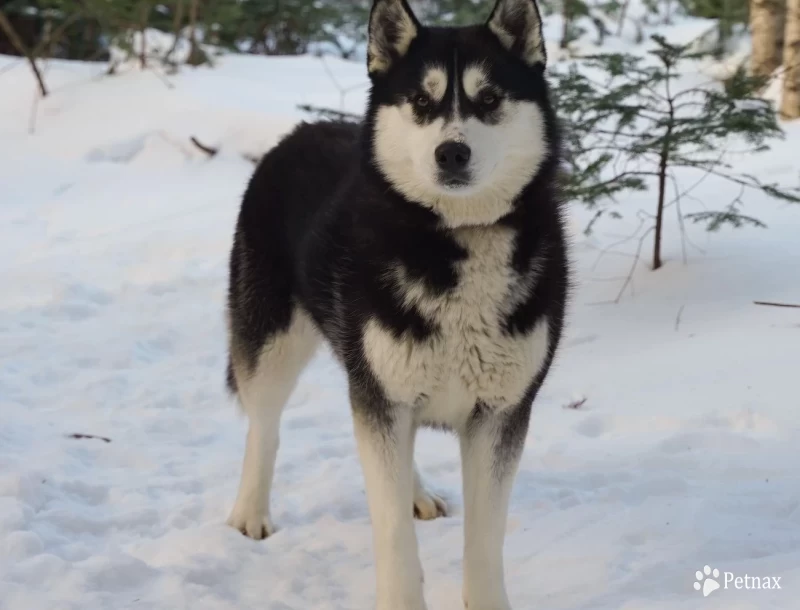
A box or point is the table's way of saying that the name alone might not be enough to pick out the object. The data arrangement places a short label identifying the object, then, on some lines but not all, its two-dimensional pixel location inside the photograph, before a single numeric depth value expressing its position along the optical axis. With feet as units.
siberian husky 8.31
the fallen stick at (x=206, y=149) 28.81
